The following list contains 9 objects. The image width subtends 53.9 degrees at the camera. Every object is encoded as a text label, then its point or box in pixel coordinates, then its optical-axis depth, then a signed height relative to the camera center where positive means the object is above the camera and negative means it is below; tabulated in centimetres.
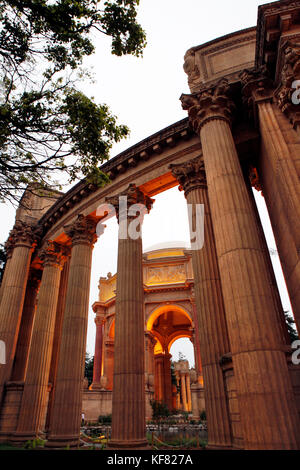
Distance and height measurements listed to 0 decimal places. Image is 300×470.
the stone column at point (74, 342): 1490 +339
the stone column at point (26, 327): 2212 +604
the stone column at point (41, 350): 1717 +343
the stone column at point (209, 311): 999 +323
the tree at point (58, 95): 915 +969
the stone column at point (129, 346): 1198 +248
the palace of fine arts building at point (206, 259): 857 +605
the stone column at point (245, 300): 735 +268
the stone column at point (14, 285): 1897 +790
